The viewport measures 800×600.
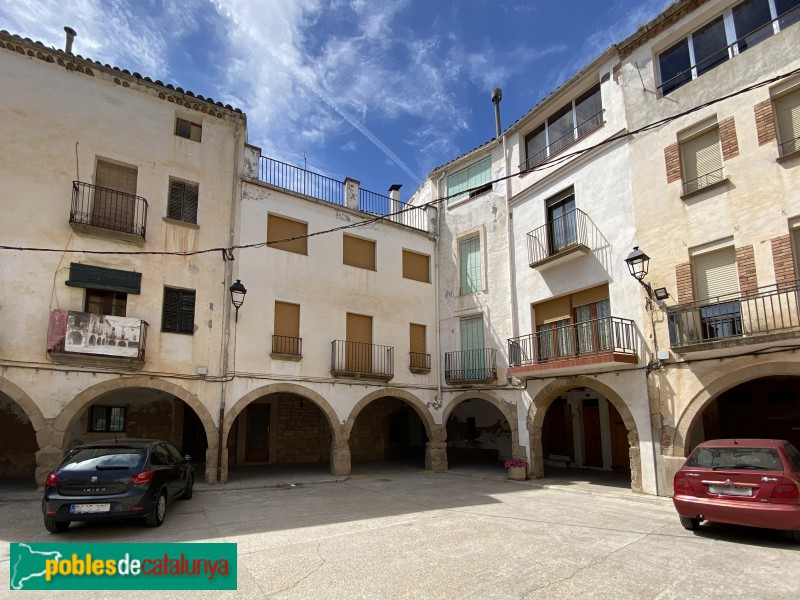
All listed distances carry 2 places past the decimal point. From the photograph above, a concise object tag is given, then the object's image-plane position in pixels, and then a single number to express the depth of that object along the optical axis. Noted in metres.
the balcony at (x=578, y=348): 12.33
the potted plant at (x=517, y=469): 14.69
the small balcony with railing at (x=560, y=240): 13.99
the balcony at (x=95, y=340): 11.77
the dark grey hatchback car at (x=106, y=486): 7.36
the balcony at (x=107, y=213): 12.69
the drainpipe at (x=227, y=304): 13.73
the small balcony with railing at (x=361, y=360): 15.87
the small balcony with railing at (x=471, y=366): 16.62
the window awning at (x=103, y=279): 12.41
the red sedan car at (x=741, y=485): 6.70
